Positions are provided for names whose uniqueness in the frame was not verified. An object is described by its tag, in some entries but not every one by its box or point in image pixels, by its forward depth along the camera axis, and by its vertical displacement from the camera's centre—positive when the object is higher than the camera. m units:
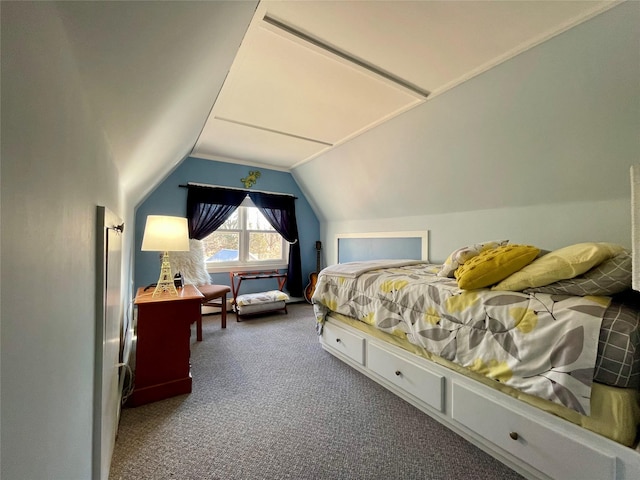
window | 4.23 +0.00
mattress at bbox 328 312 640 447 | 1.04 -0.70
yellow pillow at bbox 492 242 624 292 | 1.28 -0.12
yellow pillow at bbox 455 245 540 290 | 1.54 -0.14
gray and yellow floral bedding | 1.12 -0.47
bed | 1.07 -0.56
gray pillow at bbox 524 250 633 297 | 1.21 -0.18
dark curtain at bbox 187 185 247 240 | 3.89 +0.54
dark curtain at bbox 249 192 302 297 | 4.53 +0.34
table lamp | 2.05 +0.06
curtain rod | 3.87 +0.86
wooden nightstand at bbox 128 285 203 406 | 1.87 -0.74
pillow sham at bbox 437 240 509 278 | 1.93 -0.10
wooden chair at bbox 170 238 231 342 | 3.38 -0.38
